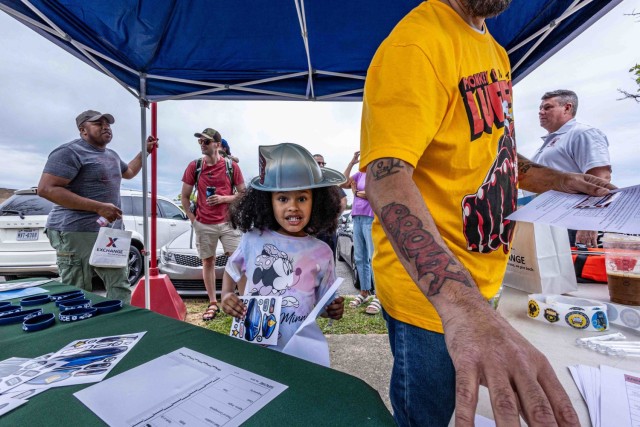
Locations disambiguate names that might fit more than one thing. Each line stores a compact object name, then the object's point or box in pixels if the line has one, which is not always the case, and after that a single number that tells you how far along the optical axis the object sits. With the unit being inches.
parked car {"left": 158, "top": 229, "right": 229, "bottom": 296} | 171.9
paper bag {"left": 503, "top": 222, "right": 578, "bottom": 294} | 54.3
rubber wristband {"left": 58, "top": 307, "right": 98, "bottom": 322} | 45.9
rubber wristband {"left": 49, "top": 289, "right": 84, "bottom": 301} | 56.0
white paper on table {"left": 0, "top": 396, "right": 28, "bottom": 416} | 25.1
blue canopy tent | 83.8
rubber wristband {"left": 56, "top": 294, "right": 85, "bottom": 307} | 52.4
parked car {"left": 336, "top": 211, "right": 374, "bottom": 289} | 231.1
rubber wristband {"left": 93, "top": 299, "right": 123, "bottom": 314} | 49.6
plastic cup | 48.3
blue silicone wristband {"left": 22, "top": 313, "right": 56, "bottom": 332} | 42.1
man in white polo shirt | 100.6
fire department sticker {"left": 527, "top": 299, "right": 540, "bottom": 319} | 45.0
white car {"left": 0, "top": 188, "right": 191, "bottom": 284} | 173.0
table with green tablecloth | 24.2
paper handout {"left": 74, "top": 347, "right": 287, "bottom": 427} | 24.2
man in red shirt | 143.1
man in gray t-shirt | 96.4
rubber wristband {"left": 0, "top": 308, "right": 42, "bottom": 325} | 45.0
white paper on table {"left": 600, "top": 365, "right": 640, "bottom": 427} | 24.5
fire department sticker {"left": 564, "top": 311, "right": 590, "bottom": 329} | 41.8
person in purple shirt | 152.4
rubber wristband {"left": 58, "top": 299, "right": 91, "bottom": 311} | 48.4
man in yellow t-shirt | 18.9
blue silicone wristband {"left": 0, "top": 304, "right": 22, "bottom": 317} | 47.0
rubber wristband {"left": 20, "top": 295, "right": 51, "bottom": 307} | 54.3
